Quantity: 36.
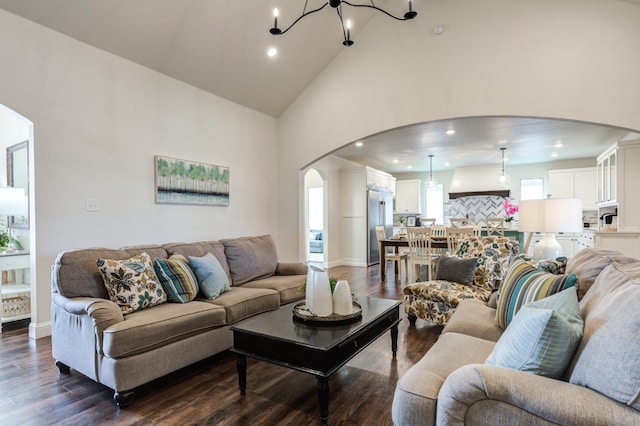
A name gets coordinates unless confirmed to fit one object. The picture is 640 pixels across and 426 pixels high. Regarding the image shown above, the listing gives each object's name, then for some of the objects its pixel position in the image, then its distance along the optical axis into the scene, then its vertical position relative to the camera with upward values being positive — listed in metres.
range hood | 8.73 +0.74
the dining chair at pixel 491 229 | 5.67 -0.32
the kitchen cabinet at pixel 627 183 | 4.89 +0.37
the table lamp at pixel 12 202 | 3.63 +0.15
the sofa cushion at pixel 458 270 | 3.39 -0.59
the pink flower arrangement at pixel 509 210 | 5.48 +0.00
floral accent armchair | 3.17 -0.73
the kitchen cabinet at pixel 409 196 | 10.18 +0.46
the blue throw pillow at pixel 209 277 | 2.96 -0.56
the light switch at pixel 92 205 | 3.40 +0.10
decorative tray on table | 2.21 -0.69
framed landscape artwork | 4.03 +0.40
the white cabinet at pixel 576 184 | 7.55 +0.56
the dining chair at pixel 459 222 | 6.87 -0.26
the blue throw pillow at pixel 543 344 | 1.20 -0.48
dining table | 6.03 -0.59
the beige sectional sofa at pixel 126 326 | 2.09 -0.77
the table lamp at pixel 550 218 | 2.89 -0.07
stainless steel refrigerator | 7.92 -0.08
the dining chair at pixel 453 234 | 5.02 -0.35
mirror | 4.28 +0.60
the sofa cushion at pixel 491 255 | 3.36 -0.45
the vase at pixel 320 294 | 2.25 -0.54
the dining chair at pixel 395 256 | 6.25 -0.81
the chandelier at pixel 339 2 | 2.50 +1.51
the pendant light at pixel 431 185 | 8.12 +0.62
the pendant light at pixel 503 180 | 7.40 +0.65
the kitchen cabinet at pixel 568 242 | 7.69 -0.74
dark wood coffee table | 1.87 -0.77
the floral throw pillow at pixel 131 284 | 2.45 -0.51
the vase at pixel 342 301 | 2.29 -0.59
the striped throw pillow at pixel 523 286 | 1.79 -0.44
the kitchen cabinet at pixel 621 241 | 4.80 -0.46
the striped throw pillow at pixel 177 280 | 2.77 -0.54
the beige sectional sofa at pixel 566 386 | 1.02 -0.58
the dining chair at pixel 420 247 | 5.18 -0.56
